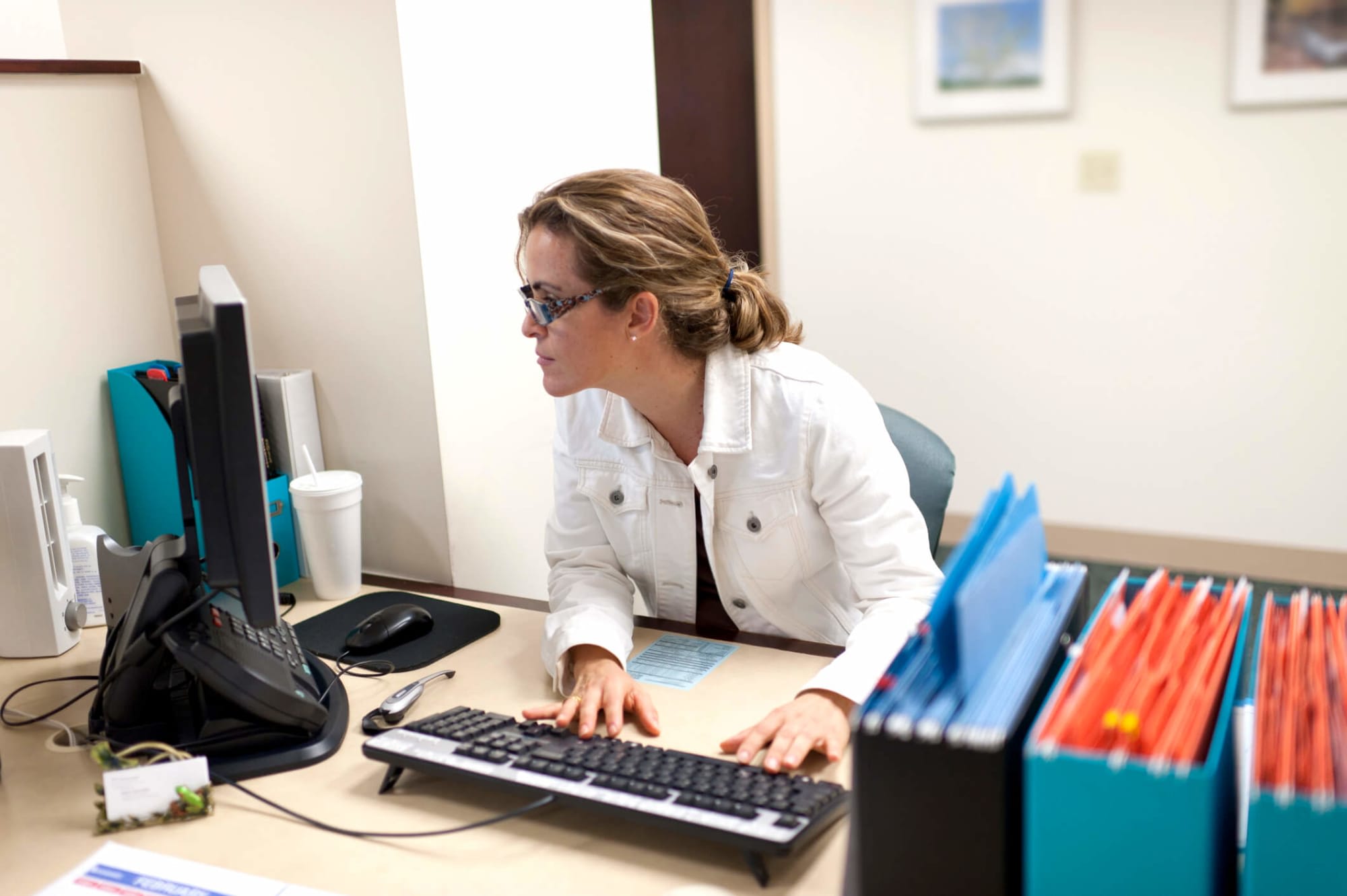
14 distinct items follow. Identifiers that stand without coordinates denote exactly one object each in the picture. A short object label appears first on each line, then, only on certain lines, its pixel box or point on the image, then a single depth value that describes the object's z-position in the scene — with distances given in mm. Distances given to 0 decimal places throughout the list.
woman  1449
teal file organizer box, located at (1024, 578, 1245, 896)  557
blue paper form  1333
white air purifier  1483
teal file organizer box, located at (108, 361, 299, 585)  1818
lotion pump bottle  1619
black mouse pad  1458
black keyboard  948
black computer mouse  1463
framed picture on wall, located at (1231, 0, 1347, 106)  2926
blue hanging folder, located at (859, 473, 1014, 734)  625
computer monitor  1075
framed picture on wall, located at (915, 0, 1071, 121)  3207
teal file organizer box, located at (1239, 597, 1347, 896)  539
